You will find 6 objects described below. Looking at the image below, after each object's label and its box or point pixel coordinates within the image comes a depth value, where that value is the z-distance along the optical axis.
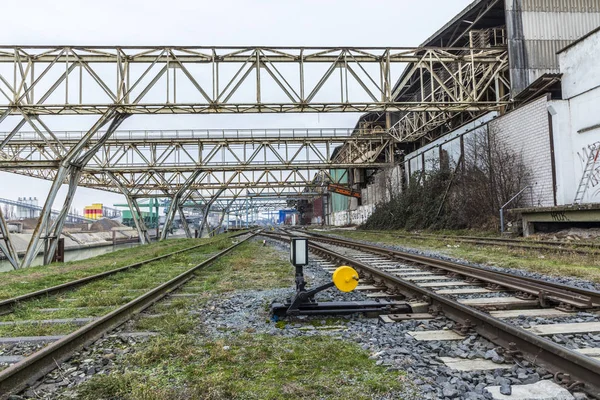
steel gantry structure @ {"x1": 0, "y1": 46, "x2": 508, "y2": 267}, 14.47
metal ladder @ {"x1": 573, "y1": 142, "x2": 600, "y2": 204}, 14.19
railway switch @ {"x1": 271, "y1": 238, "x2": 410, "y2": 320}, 4.44
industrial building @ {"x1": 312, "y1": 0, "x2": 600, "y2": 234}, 14.66
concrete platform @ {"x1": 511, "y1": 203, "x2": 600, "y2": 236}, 12.25
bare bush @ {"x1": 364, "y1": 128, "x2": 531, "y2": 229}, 18.16
